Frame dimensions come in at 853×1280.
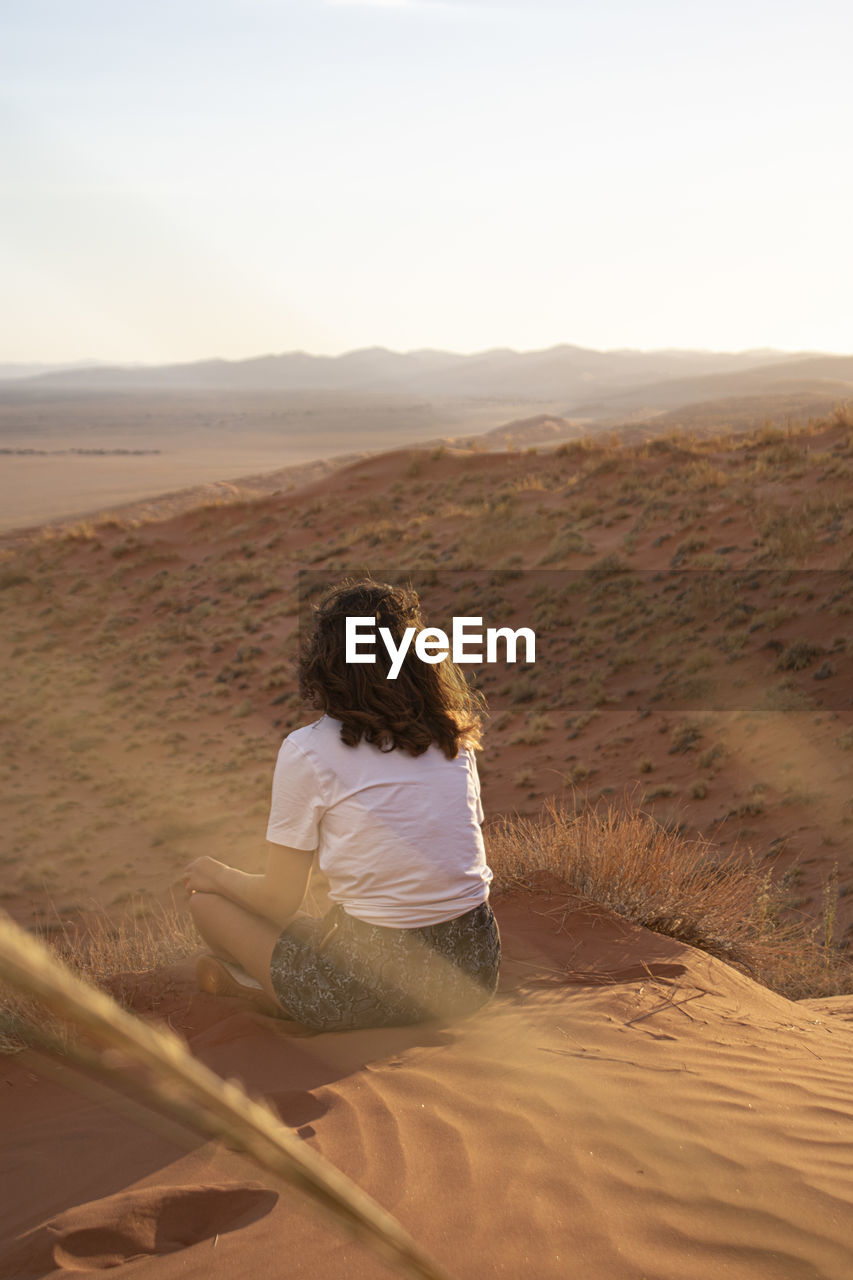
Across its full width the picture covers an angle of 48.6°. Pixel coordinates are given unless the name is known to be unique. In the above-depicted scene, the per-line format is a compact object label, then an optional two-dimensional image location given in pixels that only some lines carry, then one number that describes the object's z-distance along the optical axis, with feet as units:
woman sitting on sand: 9.69
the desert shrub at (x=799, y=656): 31.27
